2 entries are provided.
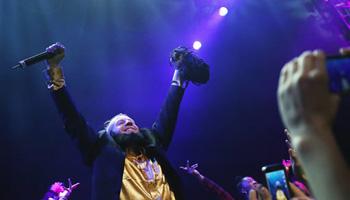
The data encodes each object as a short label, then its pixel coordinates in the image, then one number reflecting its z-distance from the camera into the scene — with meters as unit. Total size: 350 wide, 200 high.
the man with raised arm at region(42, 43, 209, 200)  2.18
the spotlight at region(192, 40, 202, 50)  4.25
